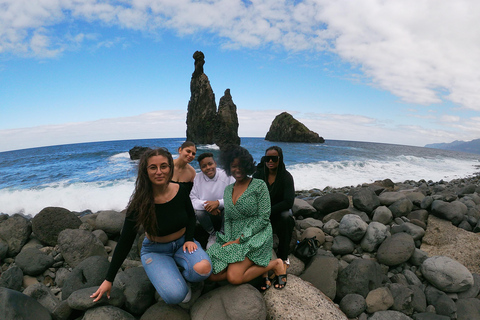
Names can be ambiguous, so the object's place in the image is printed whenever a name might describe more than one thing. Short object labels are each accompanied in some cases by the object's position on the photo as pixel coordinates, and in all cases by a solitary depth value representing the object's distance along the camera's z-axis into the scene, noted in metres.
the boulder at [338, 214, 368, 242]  4.52
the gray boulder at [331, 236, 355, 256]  4.44
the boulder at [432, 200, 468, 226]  5.04
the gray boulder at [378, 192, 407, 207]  5.66
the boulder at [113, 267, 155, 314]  2.84
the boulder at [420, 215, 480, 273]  4.38
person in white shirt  3.45
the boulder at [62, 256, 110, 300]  3.17
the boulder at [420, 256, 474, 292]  3.68
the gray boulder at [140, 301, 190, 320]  2.66
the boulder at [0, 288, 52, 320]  2.45
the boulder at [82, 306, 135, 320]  2.54
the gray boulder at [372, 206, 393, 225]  5.20
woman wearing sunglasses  3.50
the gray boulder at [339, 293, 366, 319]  3.28
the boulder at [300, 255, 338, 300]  3.56
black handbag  3.81
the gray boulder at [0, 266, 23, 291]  3.67
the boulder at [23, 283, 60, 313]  3.26
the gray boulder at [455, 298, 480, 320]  3.36
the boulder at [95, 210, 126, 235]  4.79
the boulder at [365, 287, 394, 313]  3.33
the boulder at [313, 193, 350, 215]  5.78
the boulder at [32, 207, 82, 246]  4.61
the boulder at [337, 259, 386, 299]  3.58
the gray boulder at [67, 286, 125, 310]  2.58
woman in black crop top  2.57
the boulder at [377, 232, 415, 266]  4.11
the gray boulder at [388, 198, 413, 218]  5.36
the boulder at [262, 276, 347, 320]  2.68
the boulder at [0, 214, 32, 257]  4.65
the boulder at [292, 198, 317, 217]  5.81
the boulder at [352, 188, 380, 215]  5.57
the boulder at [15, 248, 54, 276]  4.00
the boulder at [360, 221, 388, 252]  4.43
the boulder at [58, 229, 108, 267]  4.03
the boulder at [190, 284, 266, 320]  2.52
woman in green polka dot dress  2.81
